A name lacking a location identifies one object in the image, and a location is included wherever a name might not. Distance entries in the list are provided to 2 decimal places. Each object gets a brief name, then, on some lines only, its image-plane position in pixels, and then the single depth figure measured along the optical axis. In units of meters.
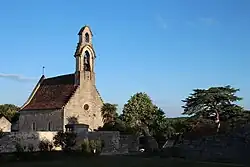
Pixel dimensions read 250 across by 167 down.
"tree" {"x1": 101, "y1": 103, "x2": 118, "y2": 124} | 49.22
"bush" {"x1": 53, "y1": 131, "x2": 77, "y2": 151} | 35.13
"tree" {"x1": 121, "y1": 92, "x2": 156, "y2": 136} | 51.44
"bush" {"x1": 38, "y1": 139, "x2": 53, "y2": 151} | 33.41
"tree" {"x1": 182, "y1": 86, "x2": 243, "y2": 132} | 44.94
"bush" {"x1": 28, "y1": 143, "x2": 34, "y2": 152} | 30.82
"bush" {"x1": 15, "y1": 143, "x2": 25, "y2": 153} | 29.31
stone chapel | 46.28
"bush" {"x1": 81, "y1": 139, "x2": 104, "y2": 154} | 33.89
